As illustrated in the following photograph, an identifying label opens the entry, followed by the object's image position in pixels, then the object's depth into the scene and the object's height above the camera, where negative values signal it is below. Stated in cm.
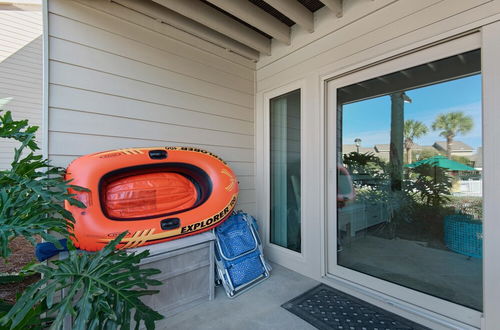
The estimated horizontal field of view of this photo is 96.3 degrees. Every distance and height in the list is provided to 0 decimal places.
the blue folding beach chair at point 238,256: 191 -81
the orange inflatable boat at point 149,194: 146 -24
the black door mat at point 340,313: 151 -108
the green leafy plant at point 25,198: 91 -15
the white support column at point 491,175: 128 -5
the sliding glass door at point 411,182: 145 -12
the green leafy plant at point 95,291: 79 -49
